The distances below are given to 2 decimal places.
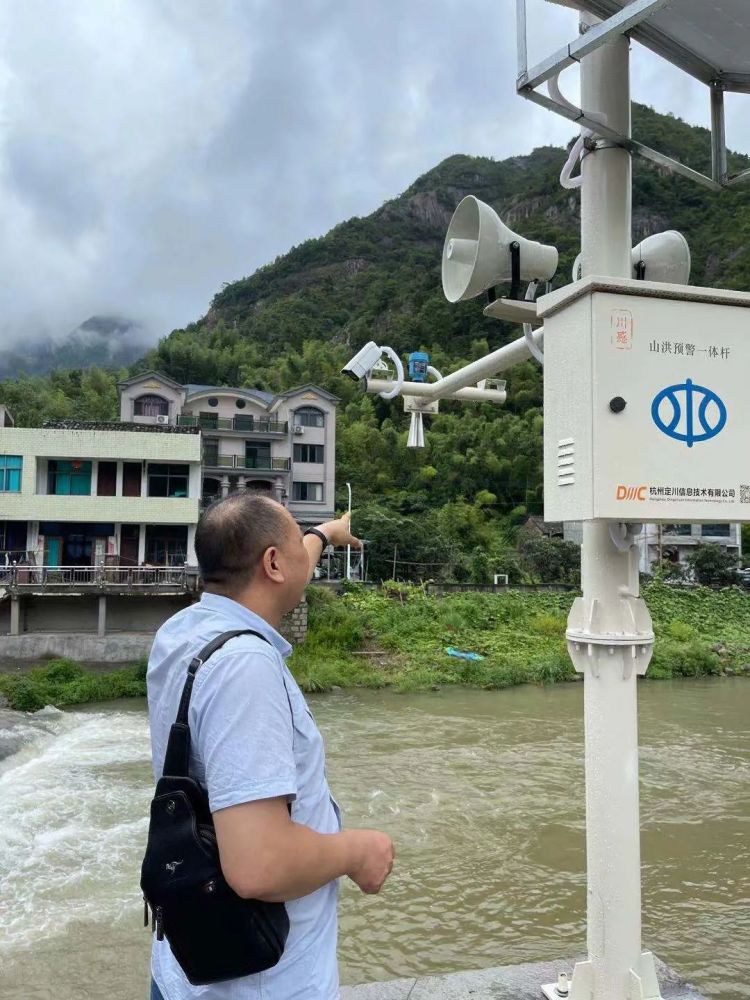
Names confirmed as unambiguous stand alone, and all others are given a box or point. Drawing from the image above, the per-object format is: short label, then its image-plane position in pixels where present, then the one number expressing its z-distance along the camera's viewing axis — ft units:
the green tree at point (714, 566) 100.73
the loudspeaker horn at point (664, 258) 9.39
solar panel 7.36
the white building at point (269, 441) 86.63
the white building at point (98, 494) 68.54
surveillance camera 11.51
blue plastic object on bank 67.21
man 4.01
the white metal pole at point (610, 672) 8.02
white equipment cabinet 7.36
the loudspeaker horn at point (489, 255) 9.16
